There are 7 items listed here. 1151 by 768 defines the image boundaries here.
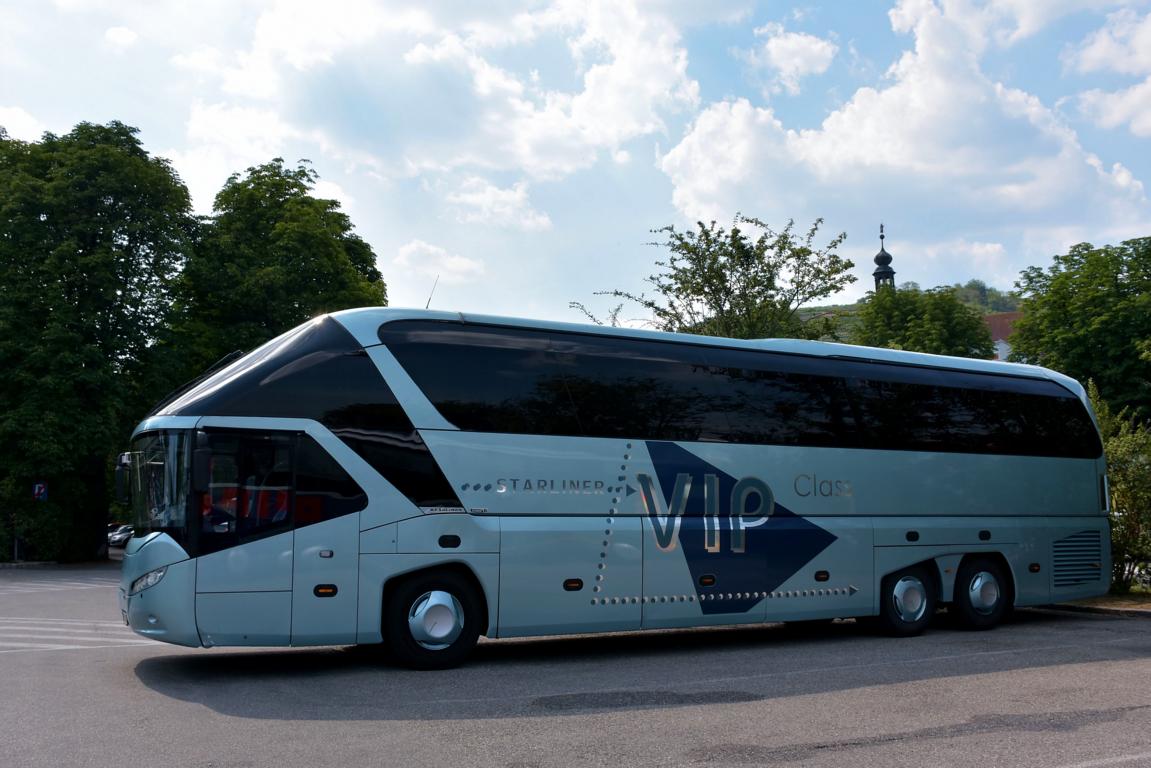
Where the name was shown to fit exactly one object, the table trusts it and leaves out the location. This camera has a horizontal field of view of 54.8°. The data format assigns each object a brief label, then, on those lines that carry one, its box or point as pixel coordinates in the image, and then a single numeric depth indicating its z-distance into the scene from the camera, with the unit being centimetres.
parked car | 6006
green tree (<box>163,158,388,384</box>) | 3900
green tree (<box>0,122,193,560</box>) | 3566
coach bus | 1070
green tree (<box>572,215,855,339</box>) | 2862
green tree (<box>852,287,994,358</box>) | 6303
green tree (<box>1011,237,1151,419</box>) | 4581
